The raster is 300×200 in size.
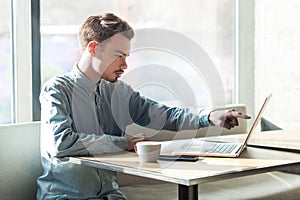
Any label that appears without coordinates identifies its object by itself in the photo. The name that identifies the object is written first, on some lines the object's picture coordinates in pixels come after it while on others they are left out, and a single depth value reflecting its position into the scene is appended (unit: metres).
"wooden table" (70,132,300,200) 1.82
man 2.20
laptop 2.21
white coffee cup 2.03
